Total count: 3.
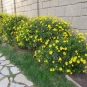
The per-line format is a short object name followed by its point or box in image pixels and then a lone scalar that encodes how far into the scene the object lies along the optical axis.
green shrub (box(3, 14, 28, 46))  4.30
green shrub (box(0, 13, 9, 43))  5.52
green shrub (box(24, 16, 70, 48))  3.17
